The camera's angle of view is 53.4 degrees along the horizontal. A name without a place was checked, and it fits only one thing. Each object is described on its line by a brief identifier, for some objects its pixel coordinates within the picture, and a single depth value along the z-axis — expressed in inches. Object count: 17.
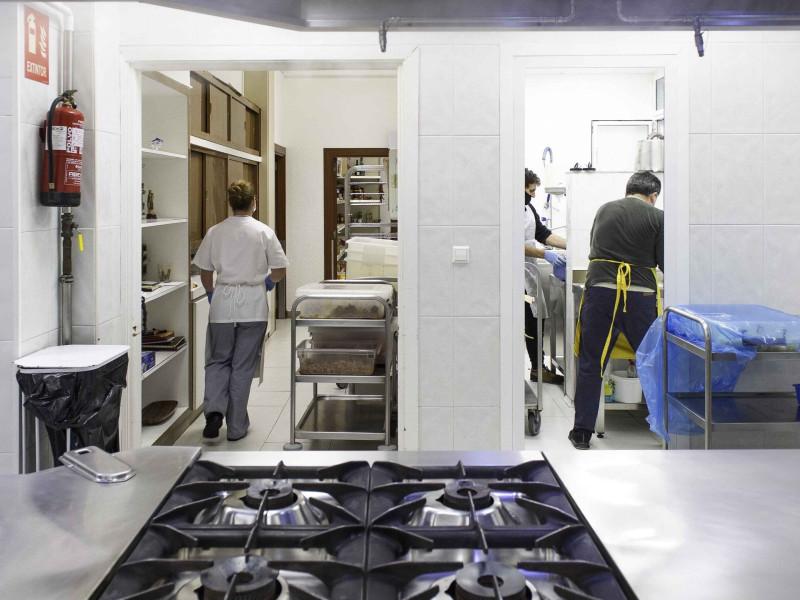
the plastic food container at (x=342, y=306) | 175.2
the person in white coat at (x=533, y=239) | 220.7
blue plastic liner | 127.5
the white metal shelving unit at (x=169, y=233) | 202.1
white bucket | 193.9
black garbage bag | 120.2
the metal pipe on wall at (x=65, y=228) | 136.4
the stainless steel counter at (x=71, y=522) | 41.6
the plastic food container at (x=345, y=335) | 187.3
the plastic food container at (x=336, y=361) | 178.2
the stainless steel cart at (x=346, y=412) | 173.9
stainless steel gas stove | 41.1
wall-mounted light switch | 149.7
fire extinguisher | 125.6
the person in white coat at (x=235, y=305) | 193.0
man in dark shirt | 181.5
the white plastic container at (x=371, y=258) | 208.8
